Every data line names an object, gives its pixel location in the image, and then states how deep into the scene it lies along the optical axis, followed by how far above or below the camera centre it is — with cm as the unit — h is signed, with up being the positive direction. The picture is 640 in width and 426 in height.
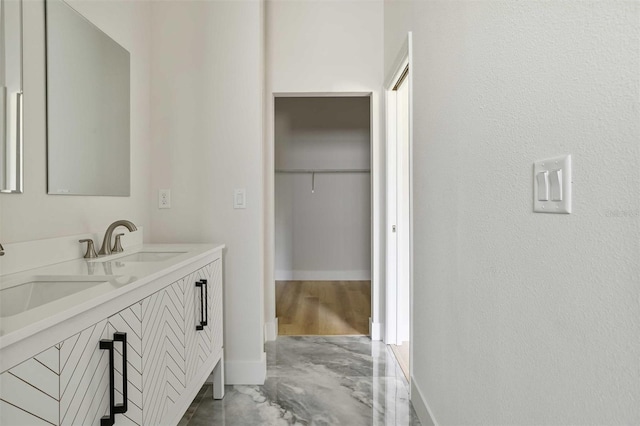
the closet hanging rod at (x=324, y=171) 477 +55
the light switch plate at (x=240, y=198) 211 +8
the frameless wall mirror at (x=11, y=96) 113 +38
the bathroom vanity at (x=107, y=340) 69 -33
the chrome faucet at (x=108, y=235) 153 -10
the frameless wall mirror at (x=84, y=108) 137 +46
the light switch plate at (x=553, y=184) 69 +5
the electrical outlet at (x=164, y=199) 213 +8
